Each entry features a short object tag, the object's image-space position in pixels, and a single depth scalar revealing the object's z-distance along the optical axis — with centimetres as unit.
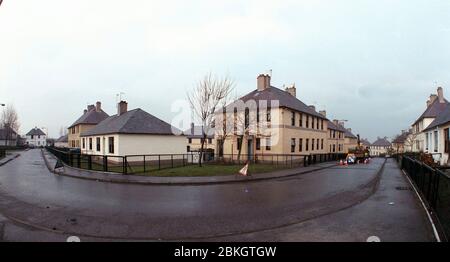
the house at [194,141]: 5752
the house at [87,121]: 5144
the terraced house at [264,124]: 2883
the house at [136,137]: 2566
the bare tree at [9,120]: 6650
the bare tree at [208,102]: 2442
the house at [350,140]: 7793
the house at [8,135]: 6724
